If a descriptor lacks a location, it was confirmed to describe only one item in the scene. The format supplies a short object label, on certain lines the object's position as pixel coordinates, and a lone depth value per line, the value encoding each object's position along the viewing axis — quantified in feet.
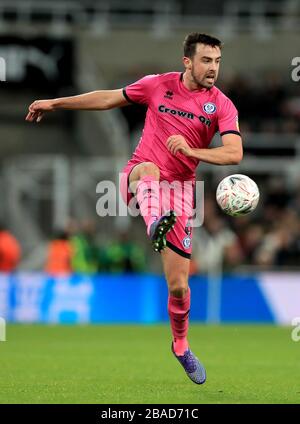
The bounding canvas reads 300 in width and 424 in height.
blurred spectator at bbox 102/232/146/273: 67.41
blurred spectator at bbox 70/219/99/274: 66.74
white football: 29.71
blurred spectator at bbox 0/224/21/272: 65.26
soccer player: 30.68
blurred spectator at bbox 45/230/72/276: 64.28
